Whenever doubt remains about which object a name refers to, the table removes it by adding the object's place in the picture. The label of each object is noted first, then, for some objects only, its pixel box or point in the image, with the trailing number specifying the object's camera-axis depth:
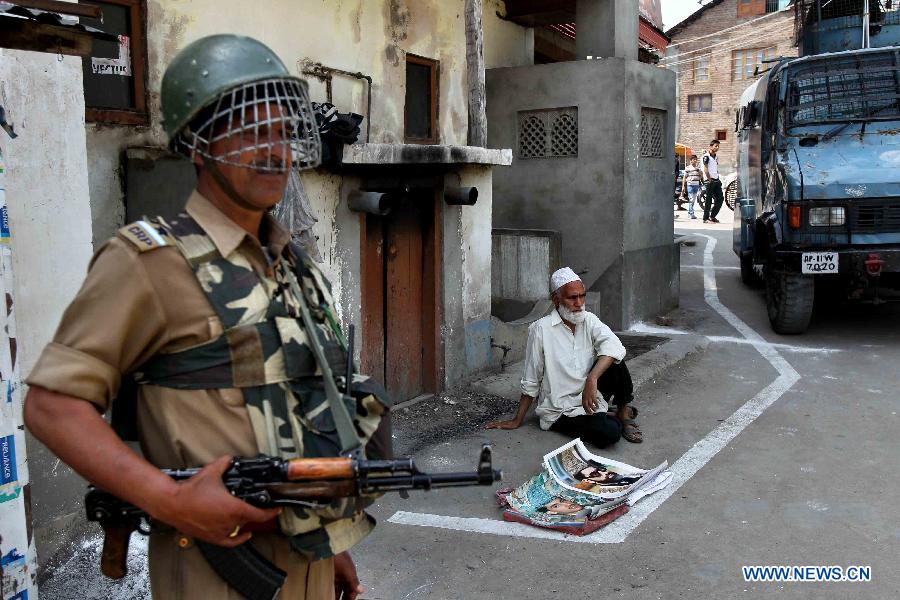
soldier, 1.44
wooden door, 6.37
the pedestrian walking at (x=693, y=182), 21.47
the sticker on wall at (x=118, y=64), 4.34
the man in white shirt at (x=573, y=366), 5.45
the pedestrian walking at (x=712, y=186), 19.32
